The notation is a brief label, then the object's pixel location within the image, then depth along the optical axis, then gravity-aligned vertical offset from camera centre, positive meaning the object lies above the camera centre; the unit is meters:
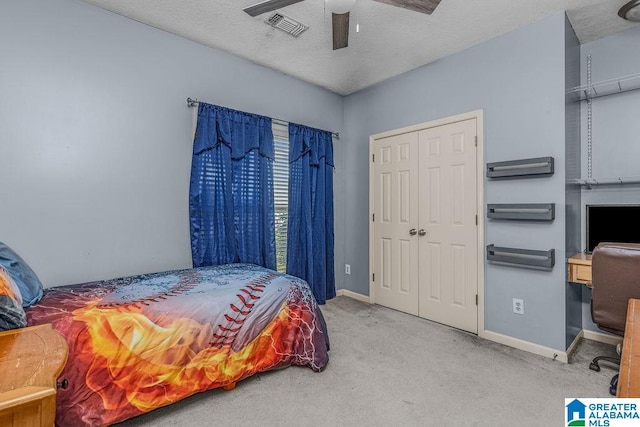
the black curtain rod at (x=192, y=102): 2.85 +1.01
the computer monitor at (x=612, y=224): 2.46 -0.14
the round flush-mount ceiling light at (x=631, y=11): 2.29 +1.49
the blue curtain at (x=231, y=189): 2.87 +0.21
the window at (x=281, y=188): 3.52 +0.26
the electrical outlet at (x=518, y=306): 2.65 -0.84
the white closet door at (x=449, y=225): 2.97 -0.17
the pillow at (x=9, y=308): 1.26 -0.41
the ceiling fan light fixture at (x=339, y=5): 1.76 +1.18
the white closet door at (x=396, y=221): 3.45 -0.14
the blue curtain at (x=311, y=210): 3.59 +0.00
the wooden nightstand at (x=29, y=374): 0.73 -0.46
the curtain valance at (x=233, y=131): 2.88 +0.79
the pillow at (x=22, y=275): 1.72 -0.36
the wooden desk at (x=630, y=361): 0.89 -0.50
